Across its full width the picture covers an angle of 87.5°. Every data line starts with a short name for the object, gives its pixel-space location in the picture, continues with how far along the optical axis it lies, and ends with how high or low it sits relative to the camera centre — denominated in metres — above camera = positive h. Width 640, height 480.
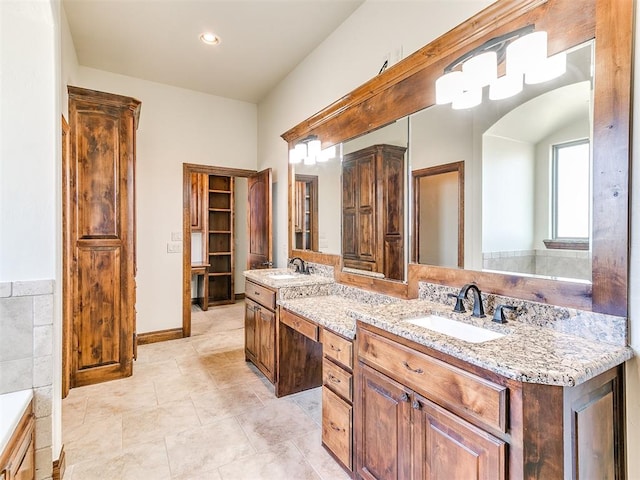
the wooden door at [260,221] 4.14 +0.21
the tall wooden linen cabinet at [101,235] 2.88 +0.02
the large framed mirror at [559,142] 1.23 +0.39
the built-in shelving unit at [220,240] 6.03 -0.06
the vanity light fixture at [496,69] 1.45 +0.80
